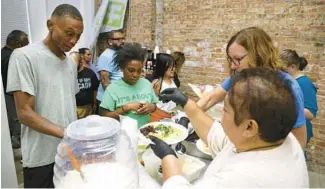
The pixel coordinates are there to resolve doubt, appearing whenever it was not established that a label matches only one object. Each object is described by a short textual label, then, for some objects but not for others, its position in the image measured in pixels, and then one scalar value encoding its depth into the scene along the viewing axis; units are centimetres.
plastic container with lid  93
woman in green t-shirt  192
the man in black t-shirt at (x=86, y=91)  314
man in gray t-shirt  128
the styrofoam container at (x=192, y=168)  125
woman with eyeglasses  148
